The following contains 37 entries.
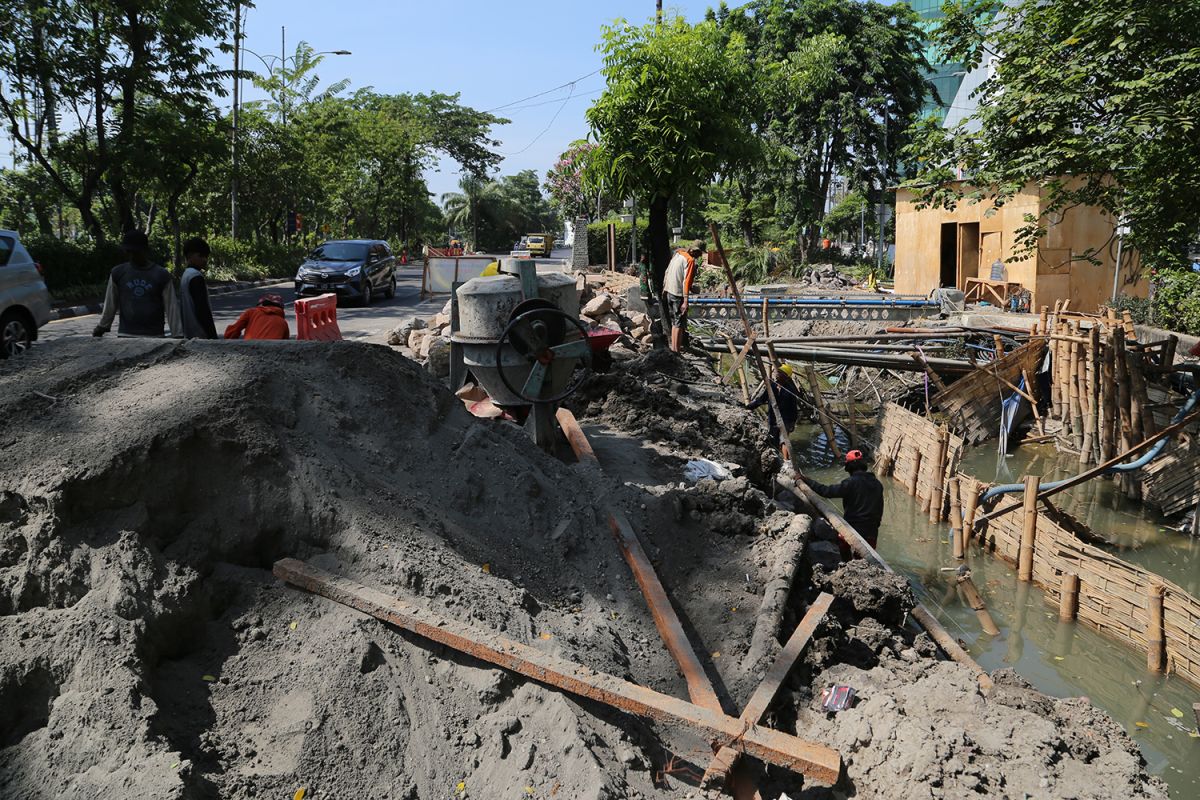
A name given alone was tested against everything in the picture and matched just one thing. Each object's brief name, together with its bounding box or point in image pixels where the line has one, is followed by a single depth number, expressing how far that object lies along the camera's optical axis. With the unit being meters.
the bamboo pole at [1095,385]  11.53
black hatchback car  19.95
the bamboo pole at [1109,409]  11.50
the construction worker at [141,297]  6.49
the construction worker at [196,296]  6.66
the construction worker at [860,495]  7.80
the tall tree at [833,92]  30.84
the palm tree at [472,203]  57.38
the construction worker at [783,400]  11.13
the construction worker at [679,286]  12.38
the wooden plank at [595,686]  3.72
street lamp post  22.97
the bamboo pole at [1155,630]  7.11
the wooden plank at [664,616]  4.19
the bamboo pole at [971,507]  9.95
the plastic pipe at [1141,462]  9.62
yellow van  47.69
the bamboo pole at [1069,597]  8.10
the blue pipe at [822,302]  18.98
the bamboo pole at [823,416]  12.91
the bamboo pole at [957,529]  9.95
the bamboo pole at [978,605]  8.53
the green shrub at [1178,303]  14.14
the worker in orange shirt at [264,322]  7.49
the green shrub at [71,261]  18.25
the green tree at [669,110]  11.70
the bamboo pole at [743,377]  12.92
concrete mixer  6.90
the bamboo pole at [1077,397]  12.53
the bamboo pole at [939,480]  11.03
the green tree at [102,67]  16.88
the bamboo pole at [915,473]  12.00
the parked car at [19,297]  9.92
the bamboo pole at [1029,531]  8.65
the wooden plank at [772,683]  3.76
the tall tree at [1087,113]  8.73
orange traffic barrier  10.88
